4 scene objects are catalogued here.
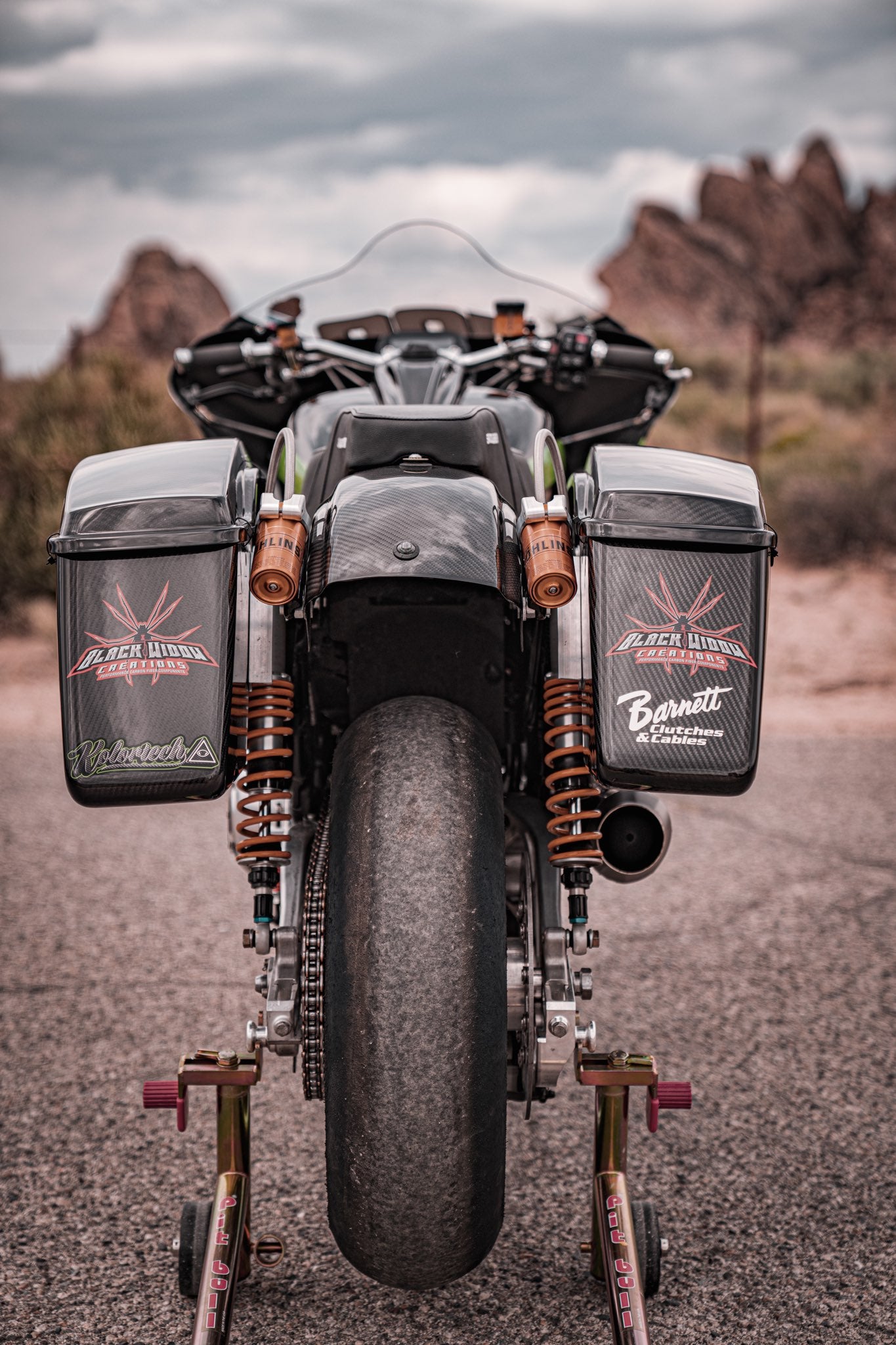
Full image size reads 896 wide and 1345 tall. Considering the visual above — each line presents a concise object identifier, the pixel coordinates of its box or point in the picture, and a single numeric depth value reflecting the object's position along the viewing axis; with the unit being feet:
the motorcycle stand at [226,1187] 6.46
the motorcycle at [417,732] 5.49
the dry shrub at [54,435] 31.73
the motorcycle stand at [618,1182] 6.40
